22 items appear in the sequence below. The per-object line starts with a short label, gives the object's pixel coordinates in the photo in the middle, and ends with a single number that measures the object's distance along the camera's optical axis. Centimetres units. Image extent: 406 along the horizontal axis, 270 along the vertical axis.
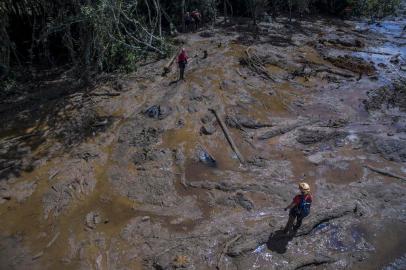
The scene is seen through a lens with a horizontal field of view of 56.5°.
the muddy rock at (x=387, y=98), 1389
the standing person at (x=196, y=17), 2032
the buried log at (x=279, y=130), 1157
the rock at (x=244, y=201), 889
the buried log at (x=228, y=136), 1066
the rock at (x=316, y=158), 1061
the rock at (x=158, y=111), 1177
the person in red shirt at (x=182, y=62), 1353
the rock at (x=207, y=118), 1186
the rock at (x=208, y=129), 1138
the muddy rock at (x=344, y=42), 2067
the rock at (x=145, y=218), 847
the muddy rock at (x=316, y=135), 1151
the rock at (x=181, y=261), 727
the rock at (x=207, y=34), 1997
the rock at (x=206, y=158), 1039
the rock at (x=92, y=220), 834
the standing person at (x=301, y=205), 736
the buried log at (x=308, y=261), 737
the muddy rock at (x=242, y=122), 1193
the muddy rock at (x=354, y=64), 1693
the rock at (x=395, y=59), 1834
